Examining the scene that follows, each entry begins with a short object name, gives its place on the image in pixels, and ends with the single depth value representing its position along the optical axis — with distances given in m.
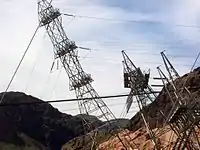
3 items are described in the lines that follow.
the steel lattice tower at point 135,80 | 46.43
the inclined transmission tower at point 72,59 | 61.06
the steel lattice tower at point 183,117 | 22.62
